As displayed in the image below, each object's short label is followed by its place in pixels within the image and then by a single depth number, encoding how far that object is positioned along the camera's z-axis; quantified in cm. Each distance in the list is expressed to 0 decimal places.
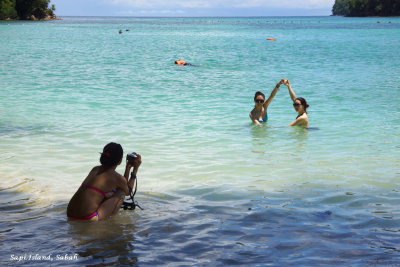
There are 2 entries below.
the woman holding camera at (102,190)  518
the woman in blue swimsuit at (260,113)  1186
